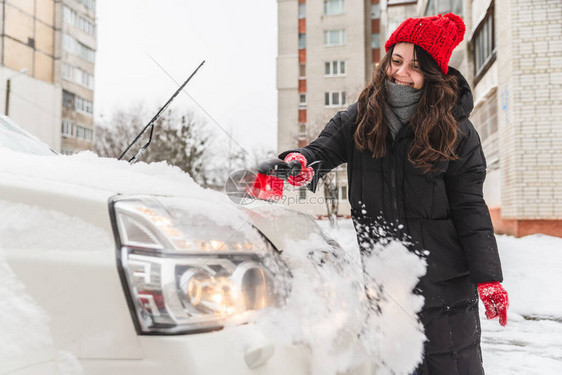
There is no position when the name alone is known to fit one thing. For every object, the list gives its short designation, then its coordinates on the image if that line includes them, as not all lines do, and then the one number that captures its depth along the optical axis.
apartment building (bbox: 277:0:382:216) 27.53
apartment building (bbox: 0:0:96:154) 36.09
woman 1.80
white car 1.01
